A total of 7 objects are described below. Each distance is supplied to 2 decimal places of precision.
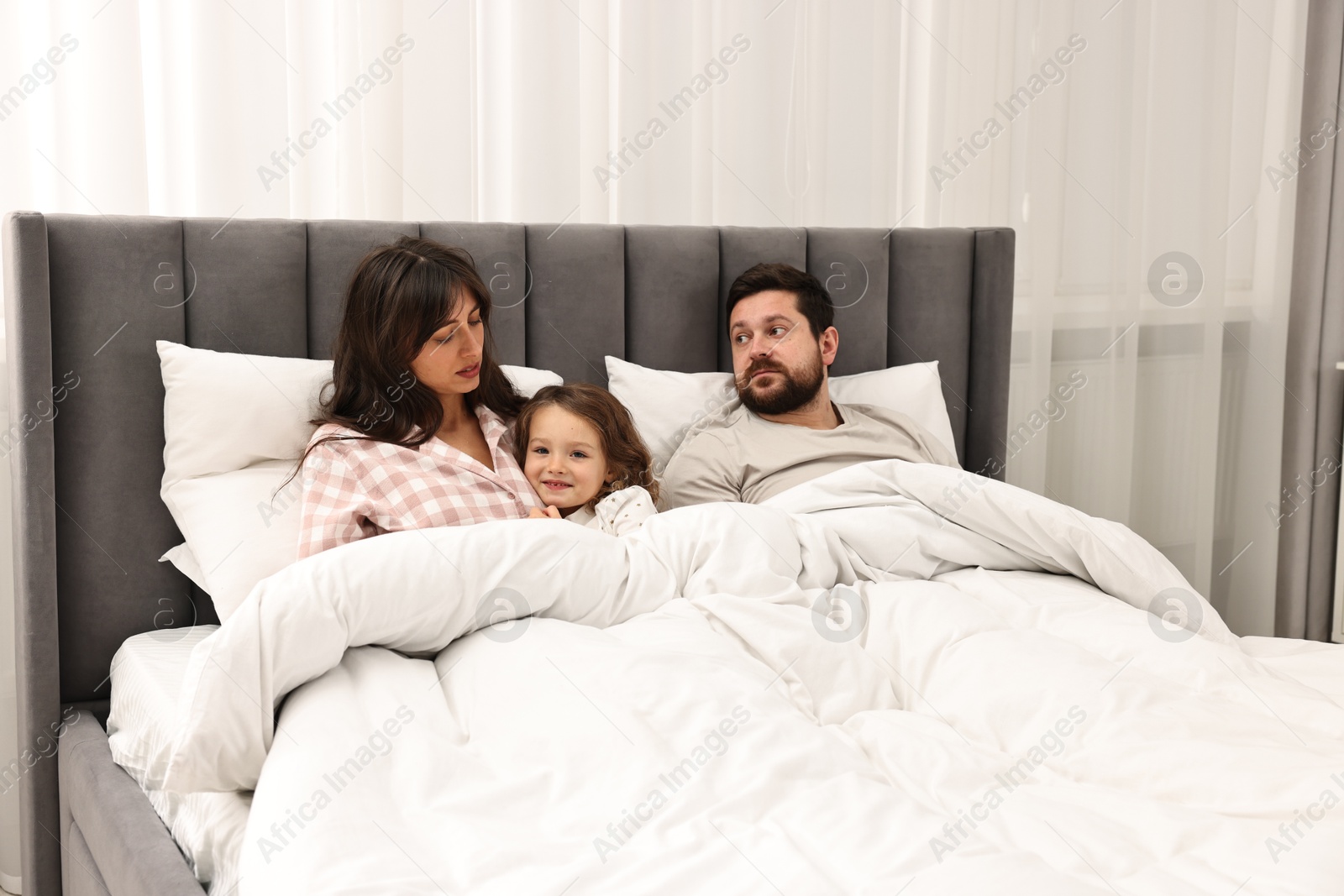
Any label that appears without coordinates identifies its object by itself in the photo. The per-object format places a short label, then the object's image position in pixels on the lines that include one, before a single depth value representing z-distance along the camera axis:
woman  1.50
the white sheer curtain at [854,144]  1.76
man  1.86
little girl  1.63
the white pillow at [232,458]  1.48
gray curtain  2.61
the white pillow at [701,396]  1.91
